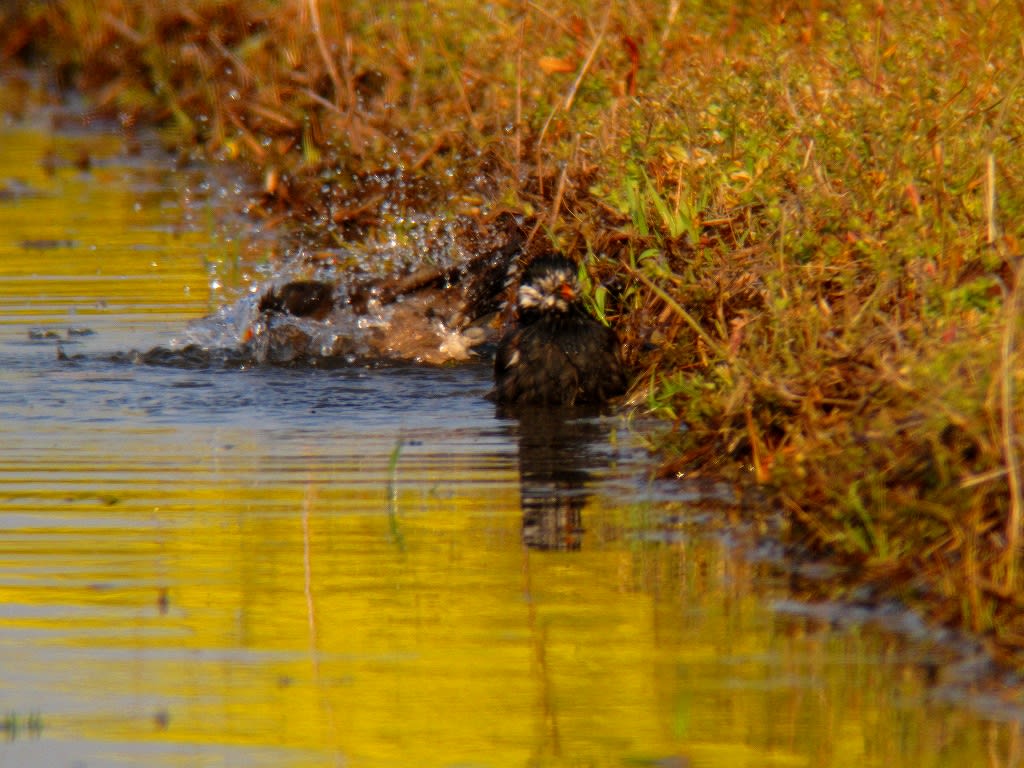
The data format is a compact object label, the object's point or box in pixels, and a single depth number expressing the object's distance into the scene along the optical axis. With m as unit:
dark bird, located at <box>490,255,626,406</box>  16.56
